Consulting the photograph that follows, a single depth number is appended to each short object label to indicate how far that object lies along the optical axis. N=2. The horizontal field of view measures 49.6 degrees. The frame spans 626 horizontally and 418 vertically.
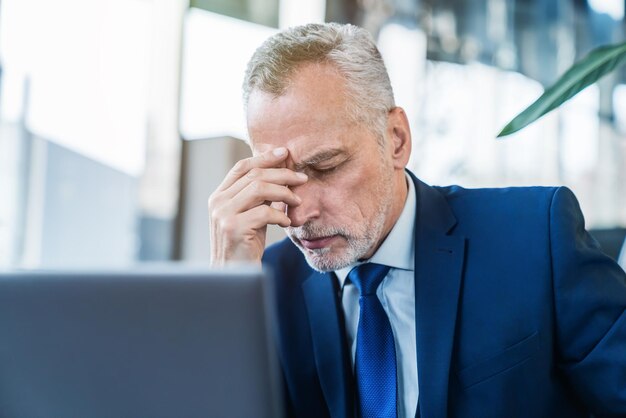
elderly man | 1.18
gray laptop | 0.53
